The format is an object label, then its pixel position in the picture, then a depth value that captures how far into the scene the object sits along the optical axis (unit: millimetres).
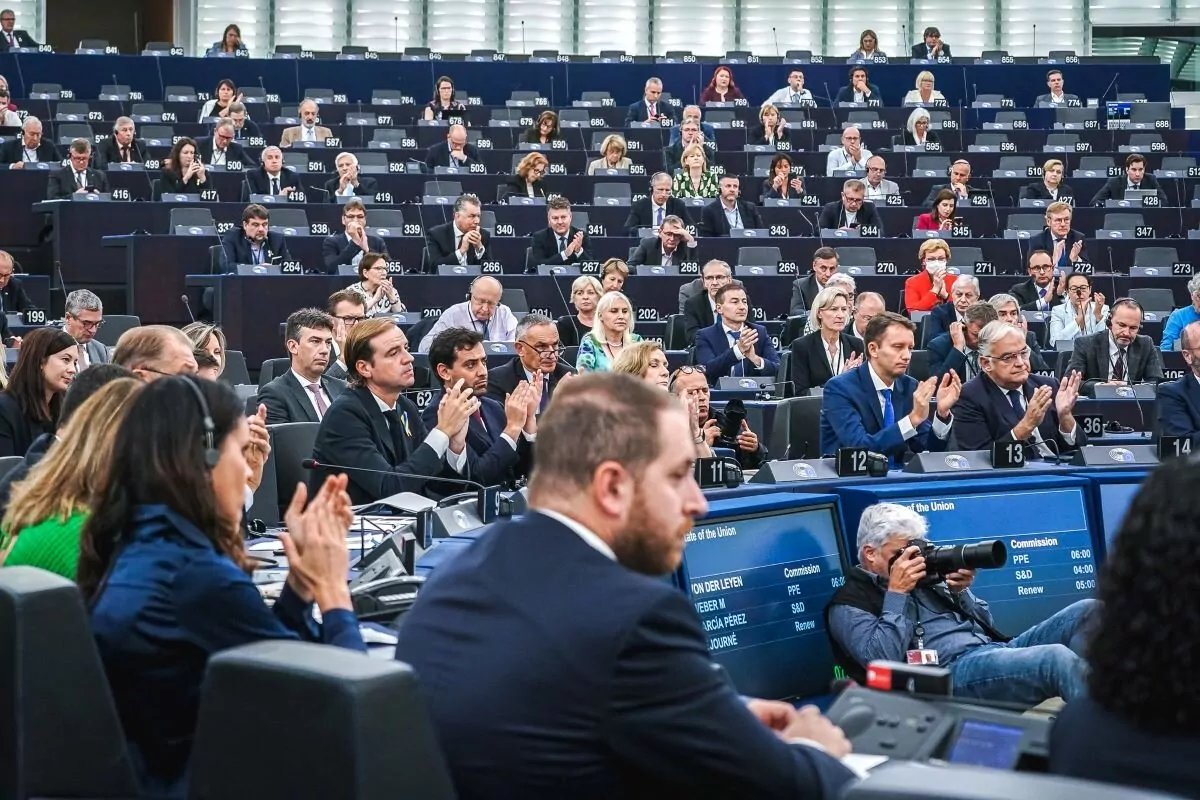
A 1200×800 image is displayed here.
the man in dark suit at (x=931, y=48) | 17641
